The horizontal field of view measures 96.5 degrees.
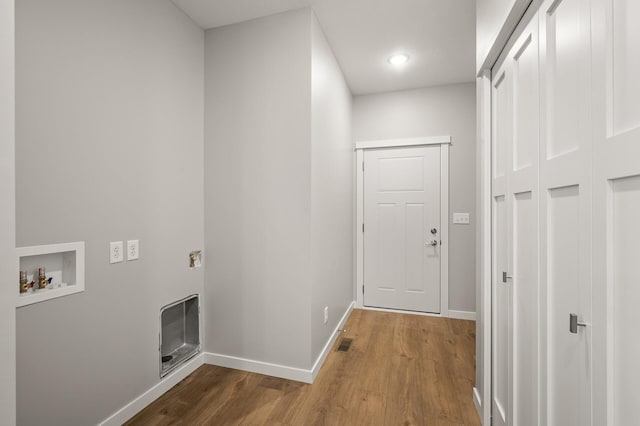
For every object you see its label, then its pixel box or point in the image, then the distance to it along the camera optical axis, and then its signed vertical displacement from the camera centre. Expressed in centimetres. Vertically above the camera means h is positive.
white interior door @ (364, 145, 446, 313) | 344 -19
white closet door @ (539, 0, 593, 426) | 82 +2
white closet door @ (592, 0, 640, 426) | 65 +0
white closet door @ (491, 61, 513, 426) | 138 -20
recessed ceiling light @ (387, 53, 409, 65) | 279 +153
